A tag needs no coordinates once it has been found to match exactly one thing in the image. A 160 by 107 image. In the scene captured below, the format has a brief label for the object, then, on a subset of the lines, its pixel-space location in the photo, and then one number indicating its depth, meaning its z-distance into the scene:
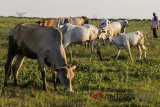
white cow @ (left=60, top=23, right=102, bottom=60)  21.81
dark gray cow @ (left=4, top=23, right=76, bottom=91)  12.86
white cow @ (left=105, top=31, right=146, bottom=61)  22.94
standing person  32.97
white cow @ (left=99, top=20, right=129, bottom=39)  24.29
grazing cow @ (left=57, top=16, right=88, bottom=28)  30.62
